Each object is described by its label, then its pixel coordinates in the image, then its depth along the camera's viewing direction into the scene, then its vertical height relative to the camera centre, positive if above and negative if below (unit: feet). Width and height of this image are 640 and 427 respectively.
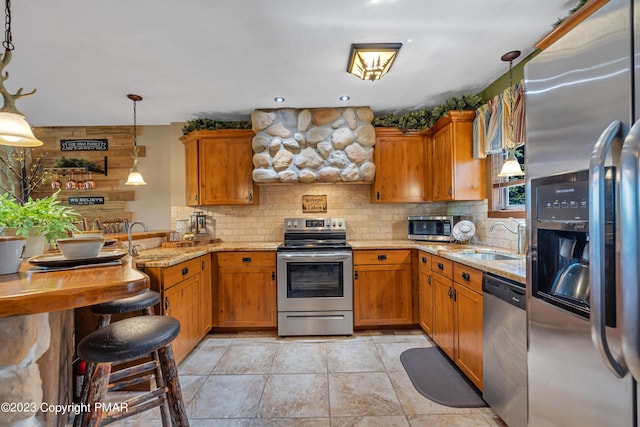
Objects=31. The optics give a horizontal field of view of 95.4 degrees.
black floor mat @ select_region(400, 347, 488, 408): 6.42 -4.12
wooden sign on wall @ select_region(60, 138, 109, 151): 12.89 +3.18
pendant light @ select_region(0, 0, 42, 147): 4.61 +1.56
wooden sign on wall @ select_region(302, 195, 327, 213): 12.31 +0.44
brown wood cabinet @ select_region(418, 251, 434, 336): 9.05 -2.59
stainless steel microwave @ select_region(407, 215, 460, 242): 10.33 -0.56
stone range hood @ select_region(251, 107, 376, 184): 10.96 +2.63
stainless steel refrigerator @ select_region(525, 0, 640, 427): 2.46 -0.11
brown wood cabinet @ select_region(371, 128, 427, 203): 11.35 +1.79
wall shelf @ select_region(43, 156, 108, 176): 12.09 +1.97
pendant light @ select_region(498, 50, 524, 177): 7.21 +1.77
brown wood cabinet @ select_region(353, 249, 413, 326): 10.08 -2.56
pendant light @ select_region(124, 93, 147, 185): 10.32 +1.36
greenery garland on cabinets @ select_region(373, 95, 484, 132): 10.10 +3.62
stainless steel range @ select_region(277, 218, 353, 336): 9.85 -2.62
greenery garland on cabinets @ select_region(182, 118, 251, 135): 11.64 +3.62
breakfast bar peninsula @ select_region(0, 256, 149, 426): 2.77 -1.21
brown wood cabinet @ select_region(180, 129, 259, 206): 11.37 +1.83
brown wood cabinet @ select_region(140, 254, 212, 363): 7.26 -2.32
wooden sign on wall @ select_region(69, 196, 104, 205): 13.11 +0.70
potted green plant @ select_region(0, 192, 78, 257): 3.63 -0.06
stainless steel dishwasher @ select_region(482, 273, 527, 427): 4.90 -2.51
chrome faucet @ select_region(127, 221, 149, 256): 8.00 -0.98
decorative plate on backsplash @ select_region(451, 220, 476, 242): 9.63 -0.63
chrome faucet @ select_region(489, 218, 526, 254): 7.36 -0.56
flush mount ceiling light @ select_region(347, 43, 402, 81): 6.97 +3.84
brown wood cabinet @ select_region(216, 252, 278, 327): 10.12 -2.64
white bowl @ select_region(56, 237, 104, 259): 4.03 -0.44
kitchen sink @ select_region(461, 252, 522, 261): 7.73 -1.20
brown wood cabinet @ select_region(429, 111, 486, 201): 9.52 +1.62
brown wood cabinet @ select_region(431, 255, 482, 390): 6.39 -2.54
